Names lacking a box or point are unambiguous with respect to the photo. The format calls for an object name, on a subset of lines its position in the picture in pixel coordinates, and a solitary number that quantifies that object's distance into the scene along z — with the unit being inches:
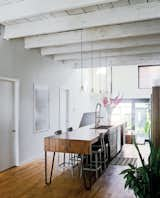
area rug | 229.3
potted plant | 100.6
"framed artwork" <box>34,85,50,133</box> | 244.5
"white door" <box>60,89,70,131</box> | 309.3
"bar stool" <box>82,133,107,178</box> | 184.9
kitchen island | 155.1
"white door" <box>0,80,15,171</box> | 194.7
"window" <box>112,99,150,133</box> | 398.6
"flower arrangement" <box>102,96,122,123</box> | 349.2
